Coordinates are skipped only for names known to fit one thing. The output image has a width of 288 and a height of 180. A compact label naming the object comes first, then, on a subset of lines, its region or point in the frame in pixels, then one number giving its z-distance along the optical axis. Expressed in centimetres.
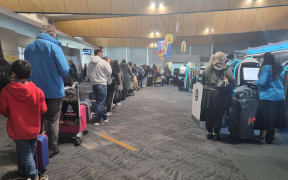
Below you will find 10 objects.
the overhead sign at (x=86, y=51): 1370
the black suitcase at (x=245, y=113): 292
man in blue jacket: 210
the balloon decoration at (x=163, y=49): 1254
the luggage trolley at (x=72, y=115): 274
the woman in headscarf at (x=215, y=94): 288
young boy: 156
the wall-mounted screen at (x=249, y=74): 365
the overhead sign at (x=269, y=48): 426
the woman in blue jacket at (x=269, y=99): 282
